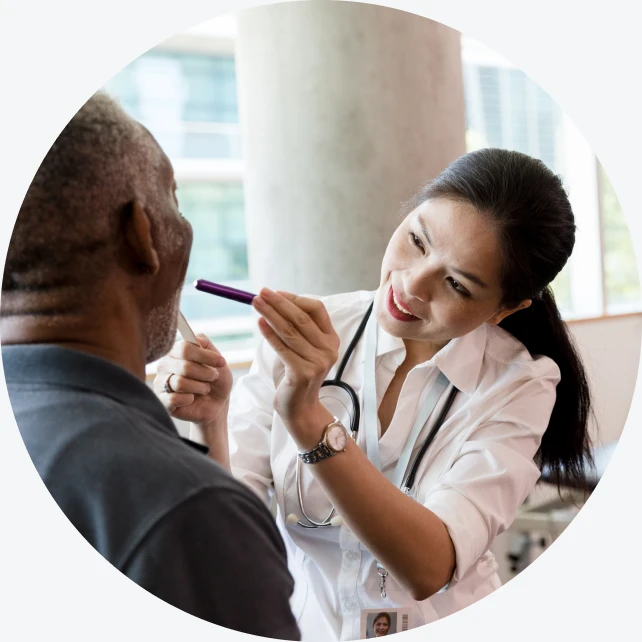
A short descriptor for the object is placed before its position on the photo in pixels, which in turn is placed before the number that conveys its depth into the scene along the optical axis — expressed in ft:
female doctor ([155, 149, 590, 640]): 2.64
